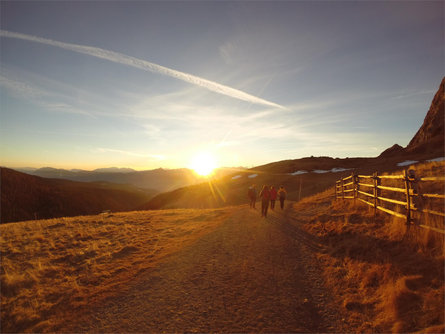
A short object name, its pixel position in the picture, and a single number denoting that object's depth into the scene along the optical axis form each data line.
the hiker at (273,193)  17.34
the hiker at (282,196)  18.89
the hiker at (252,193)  20.12
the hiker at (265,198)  15.20
